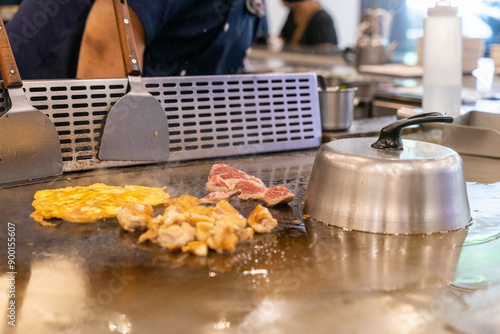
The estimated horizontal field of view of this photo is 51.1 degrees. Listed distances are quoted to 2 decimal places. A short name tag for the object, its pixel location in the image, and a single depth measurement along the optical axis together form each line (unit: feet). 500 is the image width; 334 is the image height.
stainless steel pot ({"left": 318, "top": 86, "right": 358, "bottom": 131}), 7.39
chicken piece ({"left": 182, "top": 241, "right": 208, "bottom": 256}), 3.64
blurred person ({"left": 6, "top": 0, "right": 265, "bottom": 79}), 7.06
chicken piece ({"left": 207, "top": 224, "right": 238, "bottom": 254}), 3.65
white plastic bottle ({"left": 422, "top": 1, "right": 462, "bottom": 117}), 7.22
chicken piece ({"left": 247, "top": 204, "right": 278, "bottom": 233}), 4.05
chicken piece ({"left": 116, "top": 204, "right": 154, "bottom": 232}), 4.04
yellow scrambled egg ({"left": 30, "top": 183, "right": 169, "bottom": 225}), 4.35
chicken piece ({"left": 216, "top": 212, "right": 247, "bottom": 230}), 3.78
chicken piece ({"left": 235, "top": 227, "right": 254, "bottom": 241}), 3.87
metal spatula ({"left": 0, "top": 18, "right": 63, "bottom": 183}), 5.08
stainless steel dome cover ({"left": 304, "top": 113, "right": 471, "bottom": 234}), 4.09
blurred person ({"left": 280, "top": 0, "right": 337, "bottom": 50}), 21.58
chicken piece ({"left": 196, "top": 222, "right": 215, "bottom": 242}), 3.70
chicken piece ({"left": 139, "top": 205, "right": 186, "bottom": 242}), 3.84
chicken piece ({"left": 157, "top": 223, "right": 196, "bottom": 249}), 3.71
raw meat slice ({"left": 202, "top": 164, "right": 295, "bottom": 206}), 4.74
